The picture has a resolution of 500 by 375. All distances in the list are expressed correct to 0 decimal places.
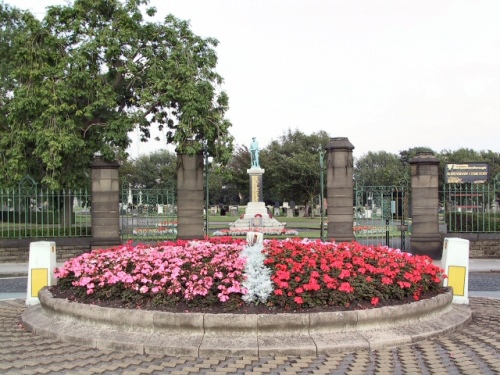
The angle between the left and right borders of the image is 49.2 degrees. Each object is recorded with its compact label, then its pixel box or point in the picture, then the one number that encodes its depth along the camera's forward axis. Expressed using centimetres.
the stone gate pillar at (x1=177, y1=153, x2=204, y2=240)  1636
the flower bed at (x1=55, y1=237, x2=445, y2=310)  682
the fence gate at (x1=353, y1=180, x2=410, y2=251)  1641
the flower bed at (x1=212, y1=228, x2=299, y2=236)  2742
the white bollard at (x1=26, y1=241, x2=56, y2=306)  918
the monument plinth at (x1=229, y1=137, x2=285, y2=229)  3101
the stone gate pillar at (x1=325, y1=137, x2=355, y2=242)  1588
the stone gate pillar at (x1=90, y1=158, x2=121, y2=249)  1597
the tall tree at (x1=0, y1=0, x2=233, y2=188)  1773
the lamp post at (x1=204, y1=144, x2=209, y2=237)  1693
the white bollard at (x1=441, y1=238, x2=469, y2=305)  906
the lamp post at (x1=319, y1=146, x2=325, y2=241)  1864
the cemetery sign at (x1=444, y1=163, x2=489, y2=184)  1823
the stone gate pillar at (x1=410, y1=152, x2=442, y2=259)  1595
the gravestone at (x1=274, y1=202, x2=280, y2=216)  5765
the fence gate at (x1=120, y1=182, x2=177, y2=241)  1683
